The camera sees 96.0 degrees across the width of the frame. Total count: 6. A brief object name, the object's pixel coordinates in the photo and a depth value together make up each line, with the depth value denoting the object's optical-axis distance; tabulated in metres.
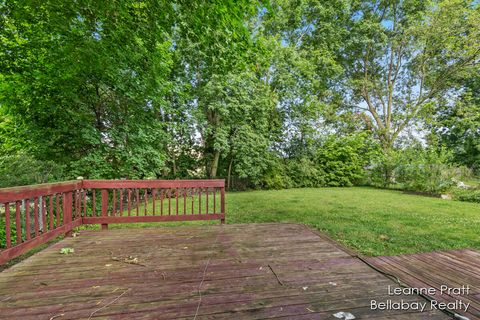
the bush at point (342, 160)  11.49
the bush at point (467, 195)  6.65
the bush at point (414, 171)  7.80
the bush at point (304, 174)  10.91
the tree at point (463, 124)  12.09
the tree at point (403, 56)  11.15
